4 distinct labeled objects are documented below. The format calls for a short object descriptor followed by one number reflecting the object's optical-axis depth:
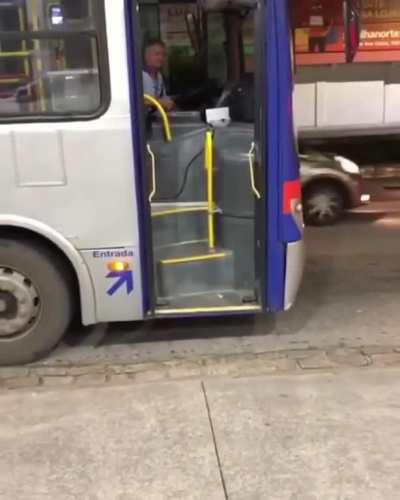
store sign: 9.89
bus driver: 5.11
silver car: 8.47
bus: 4.27
